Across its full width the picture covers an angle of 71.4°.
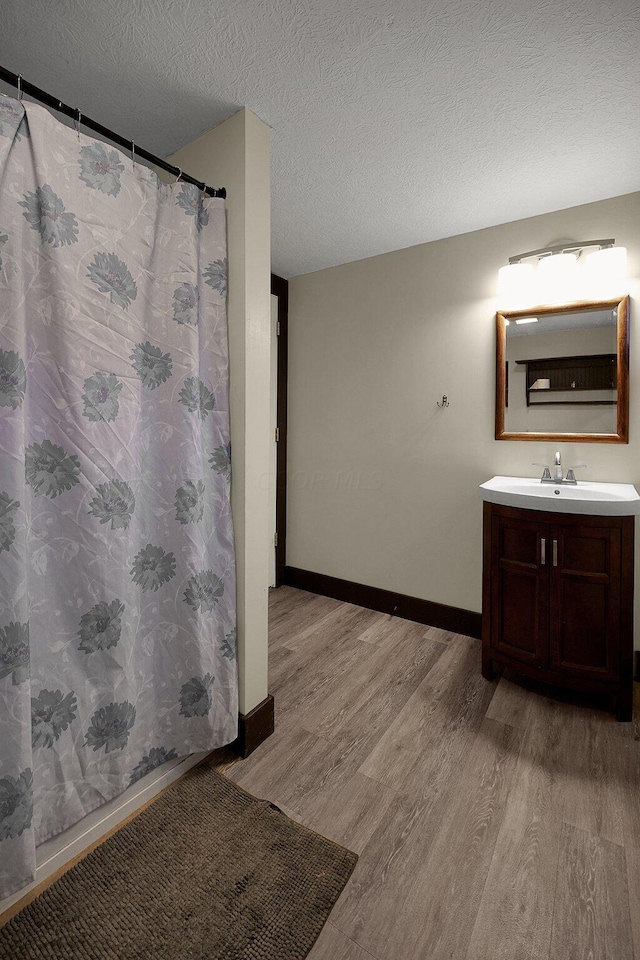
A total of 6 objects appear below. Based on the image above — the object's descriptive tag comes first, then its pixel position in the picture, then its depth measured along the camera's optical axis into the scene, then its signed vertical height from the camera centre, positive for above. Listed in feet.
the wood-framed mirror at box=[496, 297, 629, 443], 7.39 +1.64
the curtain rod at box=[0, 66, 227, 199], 3.85 +3.35
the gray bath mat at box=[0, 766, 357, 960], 3.59 -3.80
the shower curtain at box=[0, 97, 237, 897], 3.72 -0.13
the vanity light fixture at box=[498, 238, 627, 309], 7.23 +3.27
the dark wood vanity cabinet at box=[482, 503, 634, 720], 6.21 -1.94
